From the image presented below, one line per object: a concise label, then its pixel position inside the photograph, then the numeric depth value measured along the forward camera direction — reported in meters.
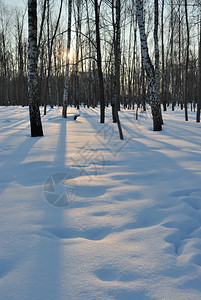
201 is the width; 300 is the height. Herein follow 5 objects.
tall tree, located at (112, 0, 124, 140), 8.44
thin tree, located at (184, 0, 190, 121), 10.91
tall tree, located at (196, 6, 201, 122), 11.11
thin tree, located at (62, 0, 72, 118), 12.31
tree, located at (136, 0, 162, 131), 7.59
